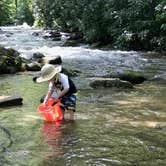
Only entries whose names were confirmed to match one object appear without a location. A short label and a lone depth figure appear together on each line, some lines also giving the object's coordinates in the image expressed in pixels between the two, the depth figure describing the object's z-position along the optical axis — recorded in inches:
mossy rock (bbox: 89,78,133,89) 428.5
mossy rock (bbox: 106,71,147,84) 463.8
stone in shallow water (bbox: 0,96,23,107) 331.3
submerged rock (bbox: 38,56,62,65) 601.7
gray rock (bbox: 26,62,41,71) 557.6
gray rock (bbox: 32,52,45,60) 682.6
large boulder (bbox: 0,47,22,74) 528.7
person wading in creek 267.1
